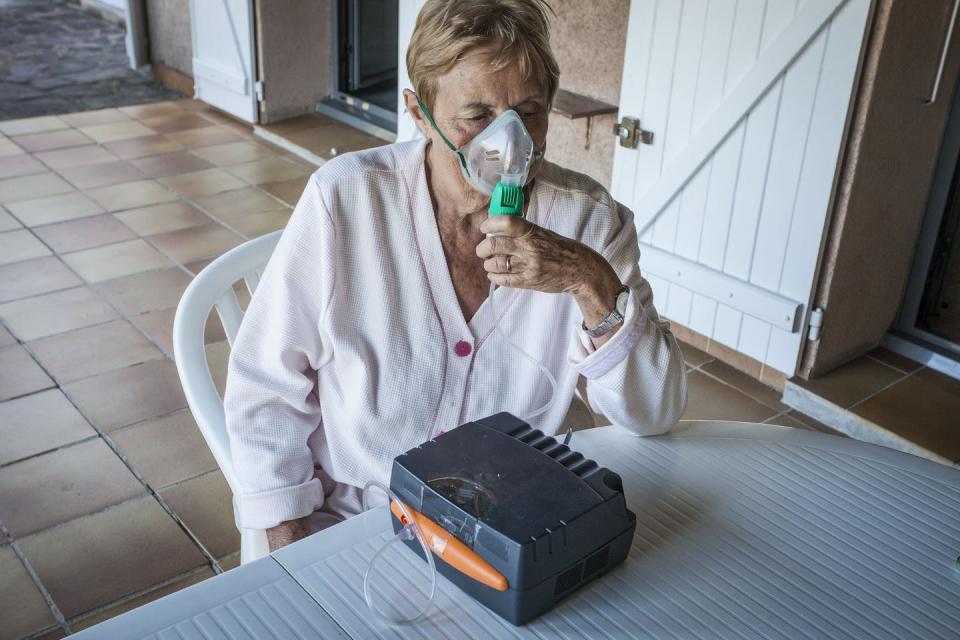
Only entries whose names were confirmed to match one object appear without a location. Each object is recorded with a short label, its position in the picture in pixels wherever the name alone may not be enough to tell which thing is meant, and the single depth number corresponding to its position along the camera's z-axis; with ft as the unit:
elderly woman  4.18
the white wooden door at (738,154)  8.37
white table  3.14
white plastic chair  4.54
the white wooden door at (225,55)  16.66
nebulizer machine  3.08
